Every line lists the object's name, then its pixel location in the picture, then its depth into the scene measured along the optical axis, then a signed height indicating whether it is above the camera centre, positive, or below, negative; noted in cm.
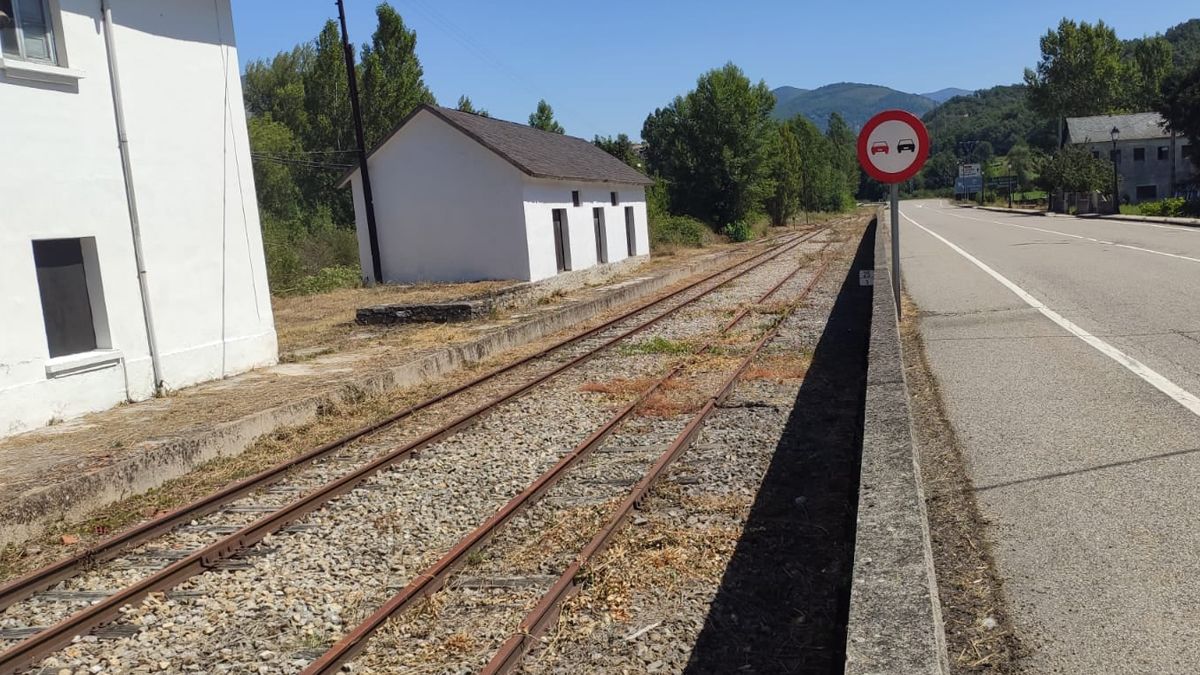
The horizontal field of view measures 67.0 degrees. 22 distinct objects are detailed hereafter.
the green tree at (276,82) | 6075 +1175
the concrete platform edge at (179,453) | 648 -169
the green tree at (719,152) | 5741 +402
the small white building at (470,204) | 2484 +91
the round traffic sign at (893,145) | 947 +58
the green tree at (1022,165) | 12028 +359
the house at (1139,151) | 7994 +266
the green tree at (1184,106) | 5446 +435
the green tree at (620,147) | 6053 +508
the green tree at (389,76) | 5084 +942
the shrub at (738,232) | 5453 -106
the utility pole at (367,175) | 2684 +203
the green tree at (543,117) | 7475 +923
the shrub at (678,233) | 4459 -71
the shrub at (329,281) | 2792 -104
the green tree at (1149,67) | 10012 +1241
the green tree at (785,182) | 7050 +222
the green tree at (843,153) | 12021 +753
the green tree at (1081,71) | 9375 +1188
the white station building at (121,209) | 910 +64
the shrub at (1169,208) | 4012 -140
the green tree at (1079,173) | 5728 +85
